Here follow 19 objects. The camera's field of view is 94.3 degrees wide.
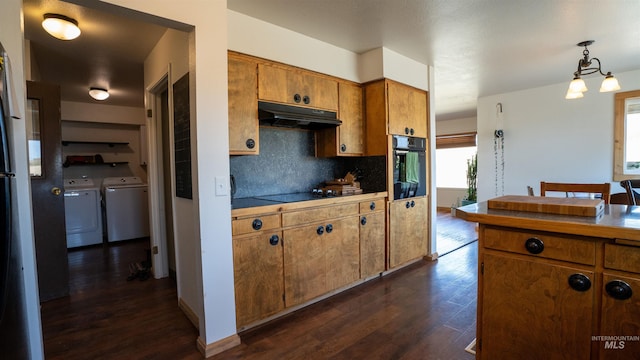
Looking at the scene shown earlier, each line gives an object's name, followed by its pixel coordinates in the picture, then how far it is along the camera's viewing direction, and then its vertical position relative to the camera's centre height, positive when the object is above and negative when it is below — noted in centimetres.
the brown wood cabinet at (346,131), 297 +40
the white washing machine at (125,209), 458 -56
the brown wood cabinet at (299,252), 204 -66
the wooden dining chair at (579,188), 223 -19
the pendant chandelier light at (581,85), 259 +69
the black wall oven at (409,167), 314 +1
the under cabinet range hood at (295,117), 237 +45
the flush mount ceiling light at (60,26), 213 +109
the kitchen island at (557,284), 107 -49
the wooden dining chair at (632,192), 205 -21
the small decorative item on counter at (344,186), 286 -17
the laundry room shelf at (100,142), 505 +58
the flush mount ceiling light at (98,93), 399 +111
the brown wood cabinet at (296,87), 240 +73
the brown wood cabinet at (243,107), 221 +49
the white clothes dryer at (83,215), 433 -60
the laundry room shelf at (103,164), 498 +19
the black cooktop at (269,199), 219 -24
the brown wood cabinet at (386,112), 304 +60
